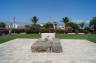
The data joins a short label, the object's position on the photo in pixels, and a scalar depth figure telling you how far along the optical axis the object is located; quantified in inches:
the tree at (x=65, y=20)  1017.0
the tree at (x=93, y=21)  927.1
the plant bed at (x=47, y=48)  143.4
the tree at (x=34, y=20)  1068.1
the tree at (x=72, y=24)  1070.6
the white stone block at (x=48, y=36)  217.0
